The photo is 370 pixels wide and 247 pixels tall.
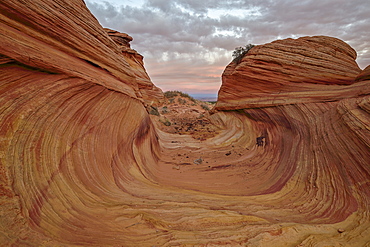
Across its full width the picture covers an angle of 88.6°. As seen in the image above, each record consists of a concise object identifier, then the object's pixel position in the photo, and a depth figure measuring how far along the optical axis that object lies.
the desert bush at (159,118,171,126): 14.92
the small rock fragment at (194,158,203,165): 7.25
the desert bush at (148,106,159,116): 15.79
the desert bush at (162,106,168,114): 21.67
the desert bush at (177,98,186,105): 27.92
